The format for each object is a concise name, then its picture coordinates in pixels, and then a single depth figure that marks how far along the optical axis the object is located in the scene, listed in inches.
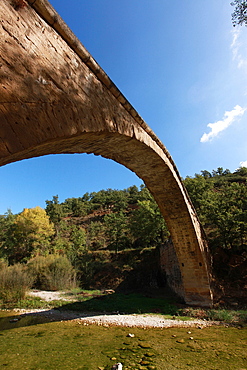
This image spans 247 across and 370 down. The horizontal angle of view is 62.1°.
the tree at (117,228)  807.1
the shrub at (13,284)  390.6
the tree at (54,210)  1283.2
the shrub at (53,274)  530.8
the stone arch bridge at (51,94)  63.1
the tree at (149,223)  657.6
